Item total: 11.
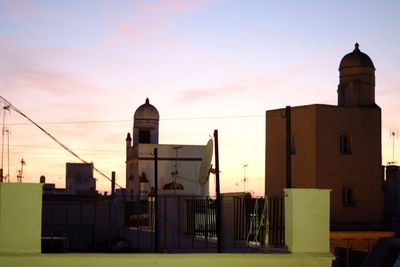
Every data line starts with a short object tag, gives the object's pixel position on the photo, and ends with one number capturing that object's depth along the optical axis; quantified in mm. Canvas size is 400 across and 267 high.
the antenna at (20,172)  77000
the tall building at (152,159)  63250
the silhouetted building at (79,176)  85000
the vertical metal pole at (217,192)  20525
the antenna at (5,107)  32438
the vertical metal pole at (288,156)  13430
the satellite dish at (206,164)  23500
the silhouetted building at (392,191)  42719
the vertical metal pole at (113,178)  44800
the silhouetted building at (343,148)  35594
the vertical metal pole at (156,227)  22397
